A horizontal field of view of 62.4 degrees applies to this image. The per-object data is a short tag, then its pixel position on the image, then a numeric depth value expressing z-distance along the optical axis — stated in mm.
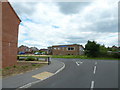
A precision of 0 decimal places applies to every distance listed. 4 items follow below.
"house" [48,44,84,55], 46991
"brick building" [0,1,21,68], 10766
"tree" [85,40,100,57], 29844
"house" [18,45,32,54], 80312
